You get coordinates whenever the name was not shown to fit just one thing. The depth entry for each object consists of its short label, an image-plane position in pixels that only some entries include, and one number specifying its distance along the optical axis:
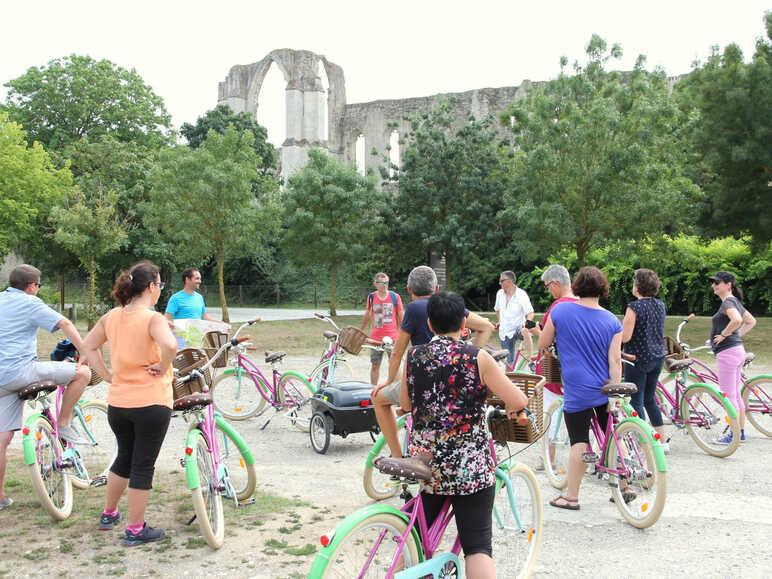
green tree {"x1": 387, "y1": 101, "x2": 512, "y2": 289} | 27.20
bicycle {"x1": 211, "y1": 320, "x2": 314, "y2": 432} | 8.21
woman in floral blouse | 2.95
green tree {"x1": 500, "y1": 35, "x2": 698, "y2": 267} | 19.28
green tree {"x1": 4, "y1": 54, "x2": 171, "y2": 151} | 37.66
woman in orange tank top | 4.29
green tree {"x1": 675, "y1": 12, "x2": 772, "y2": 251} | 17.72
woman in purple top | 4.96
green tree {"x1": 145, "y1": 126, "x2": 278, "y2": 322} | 23.70
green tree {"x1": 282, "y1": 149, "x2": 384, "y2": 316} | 28.73
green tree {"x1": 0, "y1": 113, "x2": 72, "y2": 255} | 28.84
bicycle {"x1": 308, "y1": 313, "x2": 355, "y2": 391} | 8.50
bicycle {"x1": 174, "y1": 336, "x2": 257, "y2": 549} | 4.30
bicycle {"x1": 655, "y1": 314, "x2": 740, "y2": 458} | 6.79
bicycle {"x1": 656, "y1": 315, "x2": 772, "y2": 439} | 7.37
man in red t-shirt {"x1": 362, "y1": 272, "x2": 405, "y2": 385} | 8.64
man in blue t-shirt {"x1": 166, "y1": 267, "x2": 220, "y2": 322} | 8.49
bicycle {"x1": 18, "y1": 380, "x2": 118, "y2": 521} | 4.86
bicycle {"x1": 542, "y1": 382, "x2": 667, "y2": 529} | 4.69
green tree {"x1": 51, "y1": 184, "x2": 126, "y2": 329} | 19.97
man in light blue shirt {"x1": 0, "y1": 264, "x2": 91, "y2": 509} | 5.07
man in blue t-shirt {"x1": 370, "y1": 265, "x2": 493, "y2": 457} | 3.96
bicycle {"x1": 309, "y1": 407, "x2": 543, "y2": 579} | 2.71
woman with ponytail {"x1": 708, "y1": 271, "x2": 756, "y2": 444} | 7.27
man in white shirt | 10.47
